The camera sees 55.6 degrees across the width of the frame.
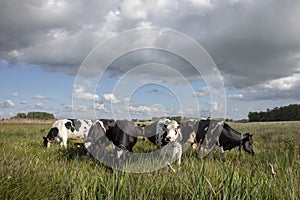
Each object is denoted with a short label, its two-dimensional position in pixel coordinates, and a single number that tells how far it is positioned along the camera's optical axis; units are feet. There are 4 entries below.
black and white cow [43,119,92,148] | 49.55
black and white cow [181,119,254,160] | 38.86
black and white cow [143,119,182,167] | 31.82
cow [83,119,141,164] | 32.53
